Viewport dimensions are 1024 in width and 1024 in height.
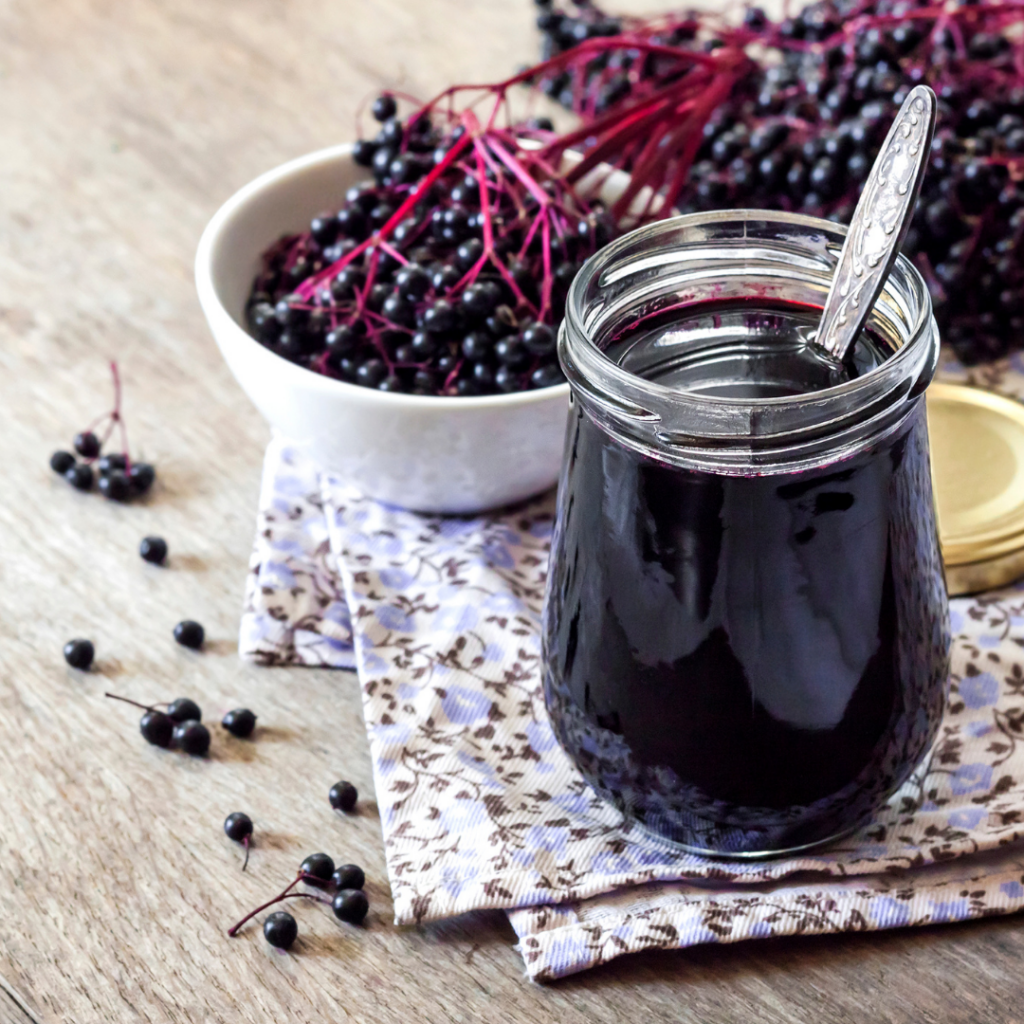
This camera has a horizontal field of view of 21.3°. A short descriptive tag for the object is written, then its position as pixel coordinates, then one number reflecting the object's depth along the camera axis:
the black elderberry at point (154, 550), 0.63
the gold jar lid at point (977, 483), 0.60
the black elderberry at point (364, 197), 0.64
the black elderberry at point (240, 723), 0.58
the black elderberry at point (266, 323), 0.62
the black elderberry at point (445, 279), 0.61
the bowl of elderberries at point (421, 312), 0.61
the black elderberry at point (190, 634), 0.60
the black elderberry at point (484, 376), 0.61
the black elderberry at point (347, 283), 0.62
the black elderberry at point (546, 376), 0.61
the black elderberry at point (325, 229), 0.64
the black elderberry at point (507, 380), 0.61
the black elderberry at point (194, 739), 0.58
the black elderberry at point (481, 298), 0.61
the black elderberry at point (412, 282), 0.61
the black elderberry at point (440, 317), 0.60
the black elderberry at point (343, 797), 0.57
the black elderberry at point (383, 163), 0.64
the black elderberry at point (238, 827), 0.56
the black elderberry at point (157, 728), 0.58
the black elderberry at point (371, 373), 0.61
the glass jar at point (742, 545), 0.50
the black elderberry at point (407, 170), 0.64
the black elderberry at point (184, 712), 0.58
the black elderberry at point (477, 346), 0.61
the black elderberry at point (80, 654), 0.60
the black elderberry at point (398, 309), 0.61
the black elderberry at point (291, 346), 0.62
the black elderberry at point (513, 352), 0.60
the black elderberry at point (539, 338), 0.60
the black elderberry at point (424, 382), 0.61
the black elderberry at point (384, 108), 0.68
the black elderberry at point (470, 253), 0.61
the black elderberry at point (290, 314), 0.62
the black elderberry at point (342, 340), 0.61
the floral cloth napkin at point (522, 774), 0.54
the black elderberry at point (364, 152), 0.66
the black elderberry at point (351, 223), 0.64
